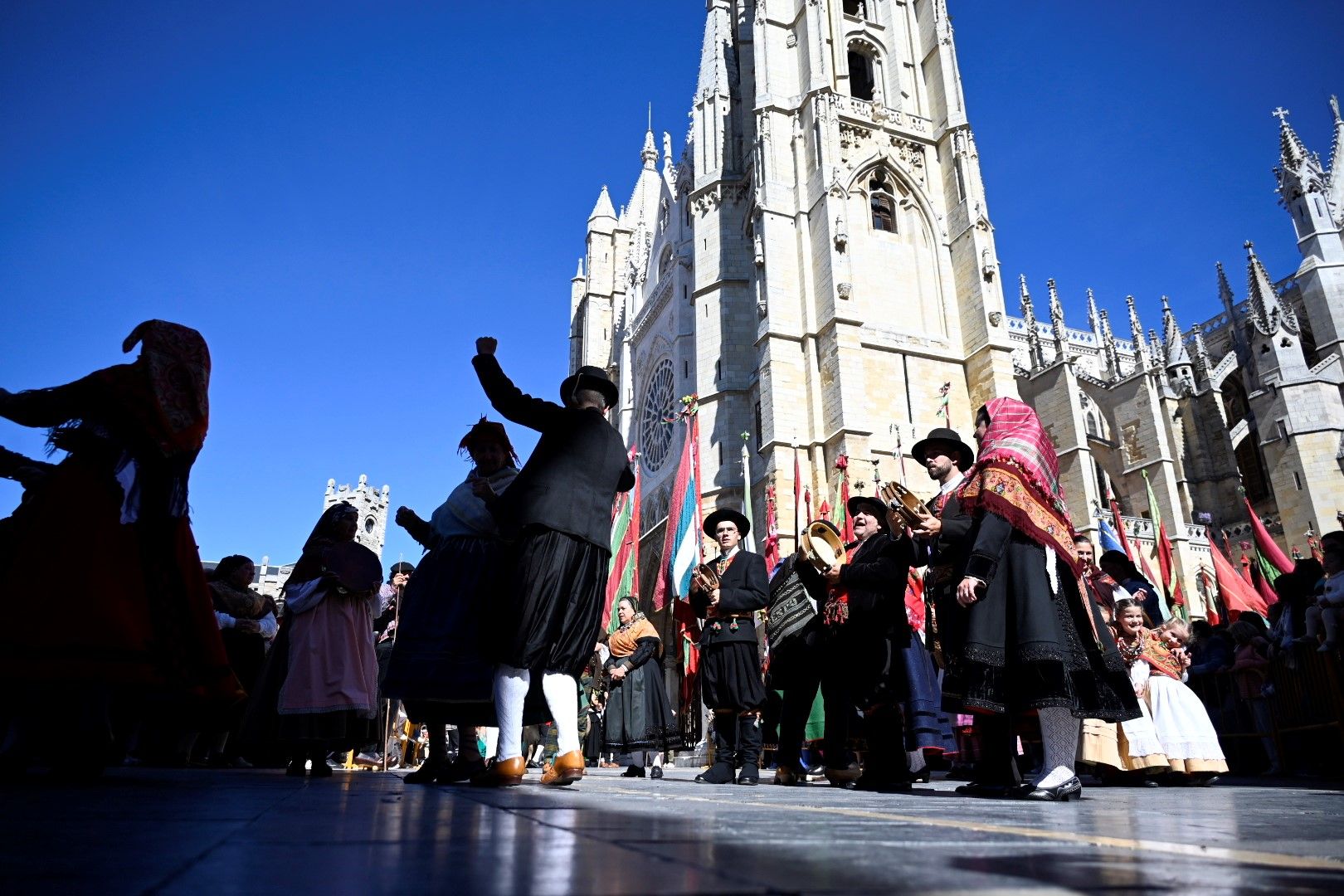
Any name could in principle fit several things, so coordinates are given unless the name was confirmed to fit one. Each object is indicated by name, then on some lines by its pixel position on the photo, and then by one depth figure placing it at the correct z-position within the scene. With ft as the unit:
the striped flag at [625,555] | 52.95
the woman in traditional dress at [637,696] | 27.35
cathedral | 60.95
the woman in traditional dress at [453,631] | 13.37
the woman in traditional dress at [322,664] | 16.69
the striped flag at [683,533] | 47.60
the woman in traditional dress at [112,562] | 10.75
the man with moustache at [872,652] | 15.05
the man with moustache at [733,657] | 18.97
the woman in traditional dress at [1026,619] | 12.16
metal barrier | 20.43
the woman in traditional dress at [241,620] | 20.71
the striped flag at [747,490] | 56.08
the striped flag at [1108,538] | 45.24
